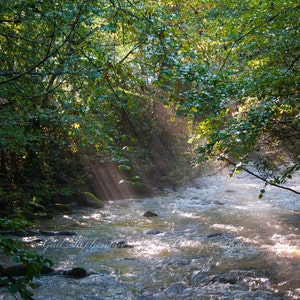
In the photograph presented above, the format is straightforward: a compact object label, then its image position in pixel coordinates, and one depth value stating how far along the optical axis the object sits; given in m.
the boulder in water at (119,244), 8.45
